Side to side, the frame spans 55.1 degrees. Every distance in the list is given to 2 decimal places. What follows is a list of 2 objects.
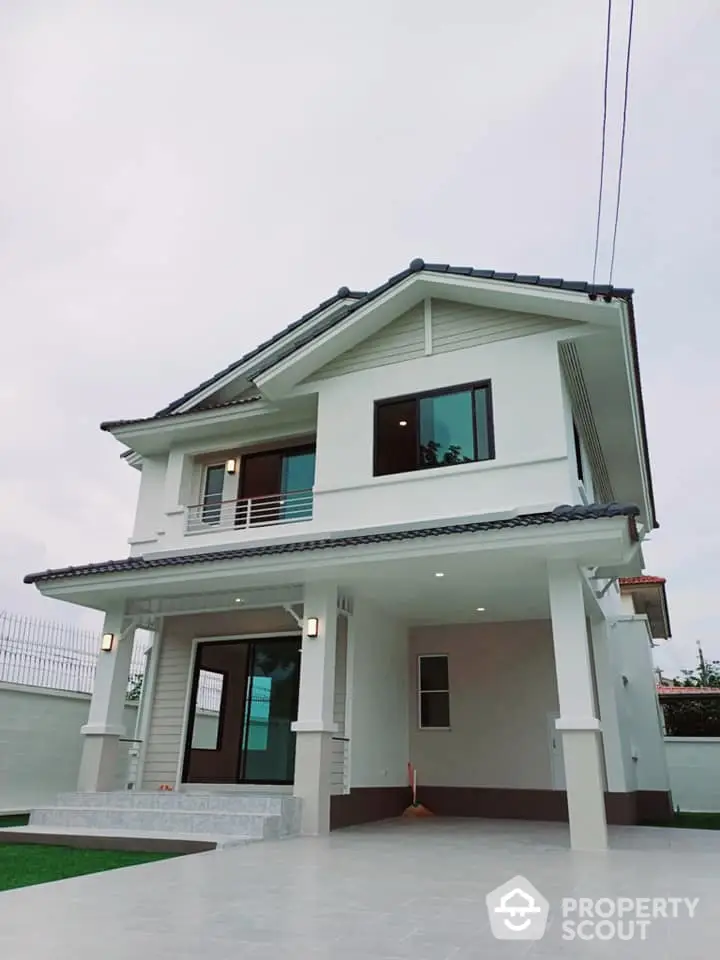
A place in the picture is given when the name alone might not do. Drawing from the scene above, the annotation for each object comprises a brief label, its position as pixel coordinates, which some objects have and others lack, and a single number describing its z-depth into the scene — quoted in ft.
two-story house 27.48
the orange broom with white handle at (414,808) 35.58
